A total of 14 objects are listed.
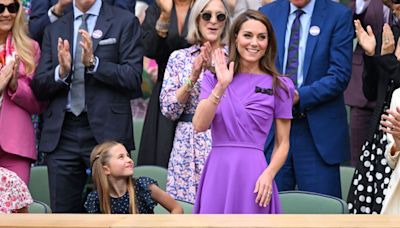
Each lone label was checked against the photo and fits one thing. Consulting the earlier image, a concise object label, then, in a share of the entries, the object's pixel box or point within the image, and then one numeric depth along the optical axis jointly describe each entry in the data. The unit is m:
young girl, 12.20
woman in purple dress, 11.34
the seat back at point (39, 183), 14.59
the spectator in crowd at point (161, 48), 14.61
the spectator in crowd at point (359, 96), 14.59
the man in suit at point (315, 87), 13.47
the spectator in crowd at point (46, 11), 15.01
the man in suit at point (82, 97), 13.95
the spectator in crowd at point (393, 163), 11.34
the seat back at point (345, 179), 14.17
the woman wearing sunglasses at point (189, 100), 13.42
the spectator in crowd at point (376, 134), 12.57
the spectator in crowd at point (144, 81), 18.01
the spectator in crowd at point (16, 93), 13.77
